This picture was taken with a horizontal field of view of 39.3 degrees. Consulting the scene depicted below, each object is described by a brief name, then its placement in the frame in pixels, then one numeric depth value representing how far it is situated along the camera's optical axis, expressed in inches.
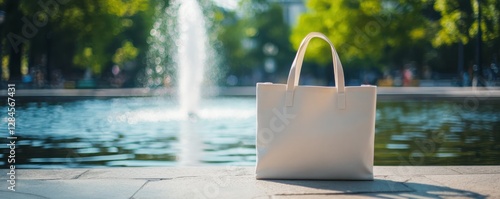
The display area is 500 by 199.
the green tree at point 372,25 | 1701.5
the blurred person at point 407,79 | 1969.0
